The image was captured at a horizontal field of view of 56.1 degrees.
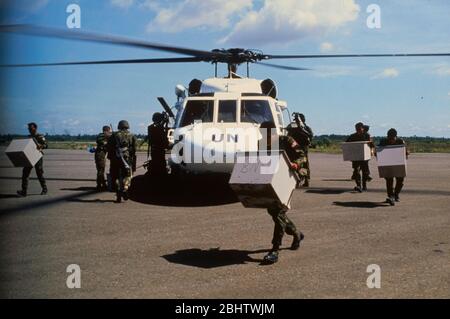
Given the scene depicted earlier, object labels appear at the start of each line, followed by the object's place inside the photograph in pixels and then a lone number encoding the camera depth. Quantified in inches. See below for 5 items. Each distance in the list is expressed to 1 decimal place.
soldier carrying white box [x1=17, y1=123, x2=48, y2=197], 414.3
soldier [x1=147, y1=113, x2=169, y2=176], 438.0
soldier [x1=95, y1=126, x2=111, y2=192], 453.1
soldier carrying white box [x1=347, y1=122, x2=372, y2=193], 460.8
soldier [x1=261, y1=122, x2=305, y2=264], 214.2
